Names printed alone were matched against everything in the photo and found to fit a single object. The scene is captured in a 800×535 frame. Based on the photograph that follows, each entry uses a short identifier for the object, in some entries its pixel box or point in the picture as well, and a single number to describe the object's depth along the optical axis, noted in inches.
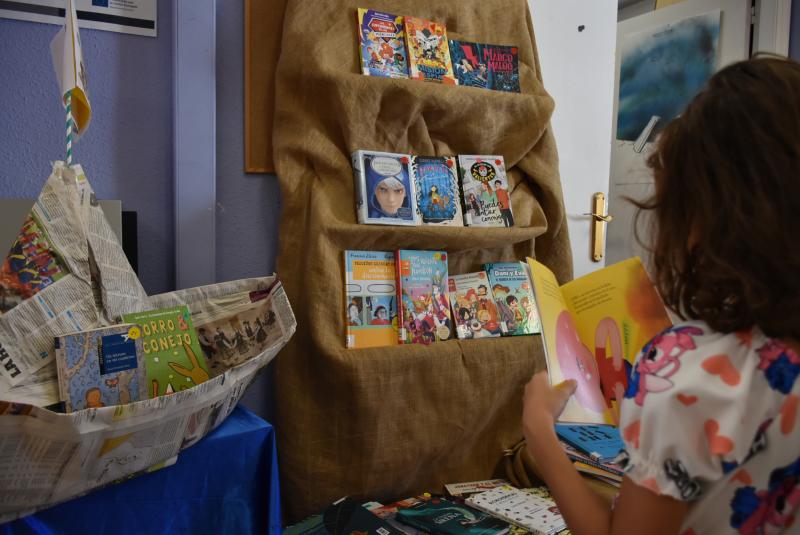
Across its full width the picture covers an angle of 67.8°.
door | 72.7
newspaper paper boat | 28.6
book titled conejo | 36.1
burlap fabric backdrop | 51.6
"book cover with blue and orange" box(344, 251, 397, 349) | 52.9
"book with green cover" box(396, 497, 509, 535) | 47.0
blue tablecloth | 32.4
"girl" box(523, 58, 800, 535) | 24.0
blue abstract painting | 118.4
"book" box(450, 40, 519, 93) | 60.7
